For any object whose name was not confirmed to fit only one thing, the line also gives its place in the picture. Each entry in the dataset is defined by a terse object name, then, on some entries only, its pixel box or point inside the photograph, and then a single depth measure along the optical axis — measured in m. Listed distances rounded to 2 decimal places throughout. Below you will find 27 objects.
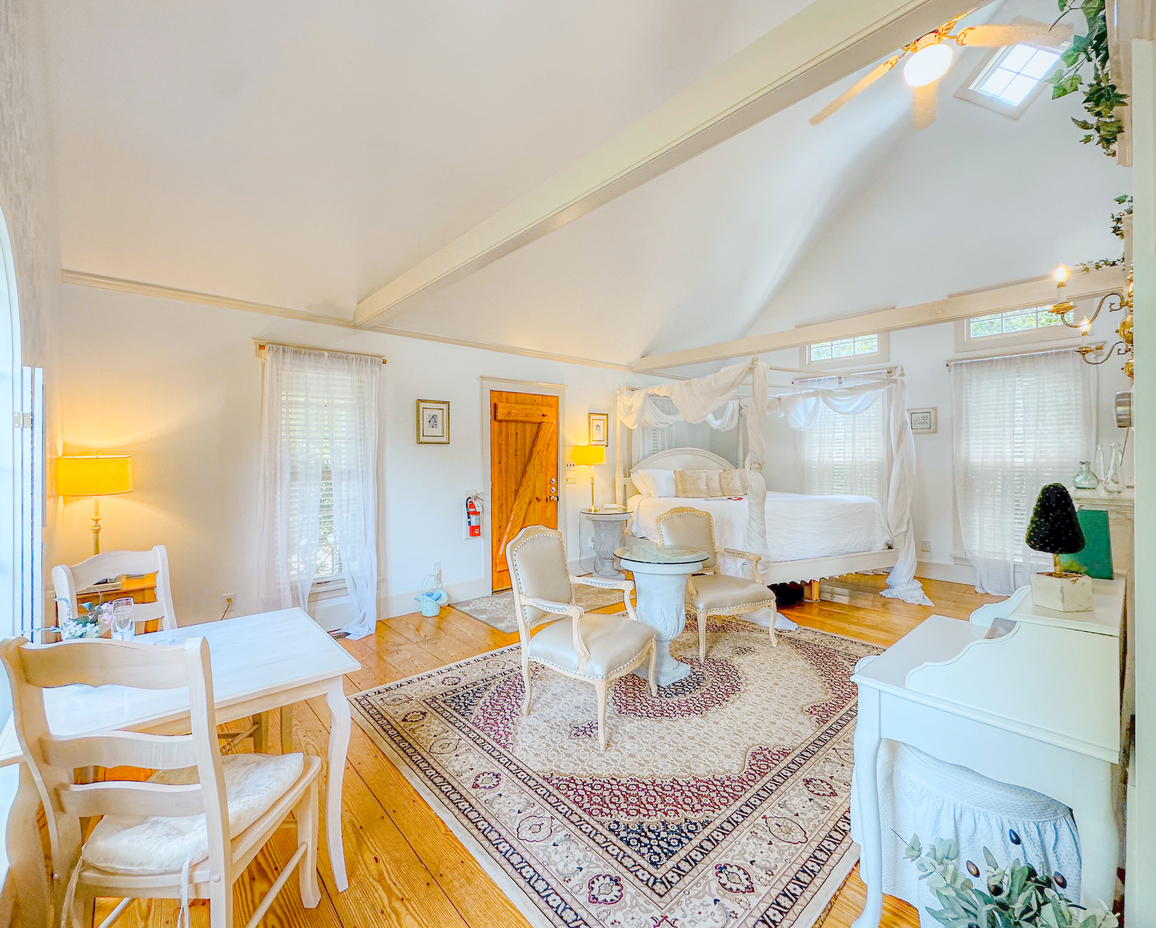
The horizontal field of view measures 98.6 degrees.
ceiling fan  2.17
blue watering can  4.30
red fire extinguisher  4.73
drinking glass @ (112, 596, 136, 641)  1.54
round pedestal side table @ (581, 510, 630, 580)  5.50
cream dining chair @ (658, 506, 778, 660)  3.23
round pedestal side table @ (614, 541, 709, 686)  2.77
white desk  0.99
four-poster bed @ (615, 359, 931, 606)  4.23
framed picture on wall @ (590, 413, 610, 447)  5.92
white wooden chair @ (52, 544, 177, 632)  2.07
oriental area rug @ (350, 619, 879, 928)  1.57
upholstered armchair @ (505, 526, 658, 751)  2.35
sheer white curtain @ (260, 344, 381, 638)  3.59
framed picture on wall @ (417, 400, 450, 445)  4.41
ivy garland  1.00
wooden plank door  5.01
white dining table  1.14
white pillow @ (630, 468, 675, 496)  5.73
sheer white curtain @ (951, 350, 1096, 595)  4.46
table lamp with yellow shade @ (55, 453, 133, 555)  2.51
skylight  4.26
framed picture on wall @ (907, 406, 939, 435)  5.36
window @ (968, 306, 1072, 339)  4.68
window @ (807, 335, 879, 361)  5.89
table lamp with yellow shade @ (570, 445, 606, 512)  5.40
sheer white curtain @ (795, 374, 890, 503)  5.66
